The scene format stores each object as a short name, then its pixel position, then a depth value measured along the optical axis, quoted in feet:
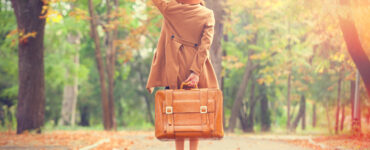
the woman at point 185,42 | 16.12
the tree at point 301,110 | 96.73
